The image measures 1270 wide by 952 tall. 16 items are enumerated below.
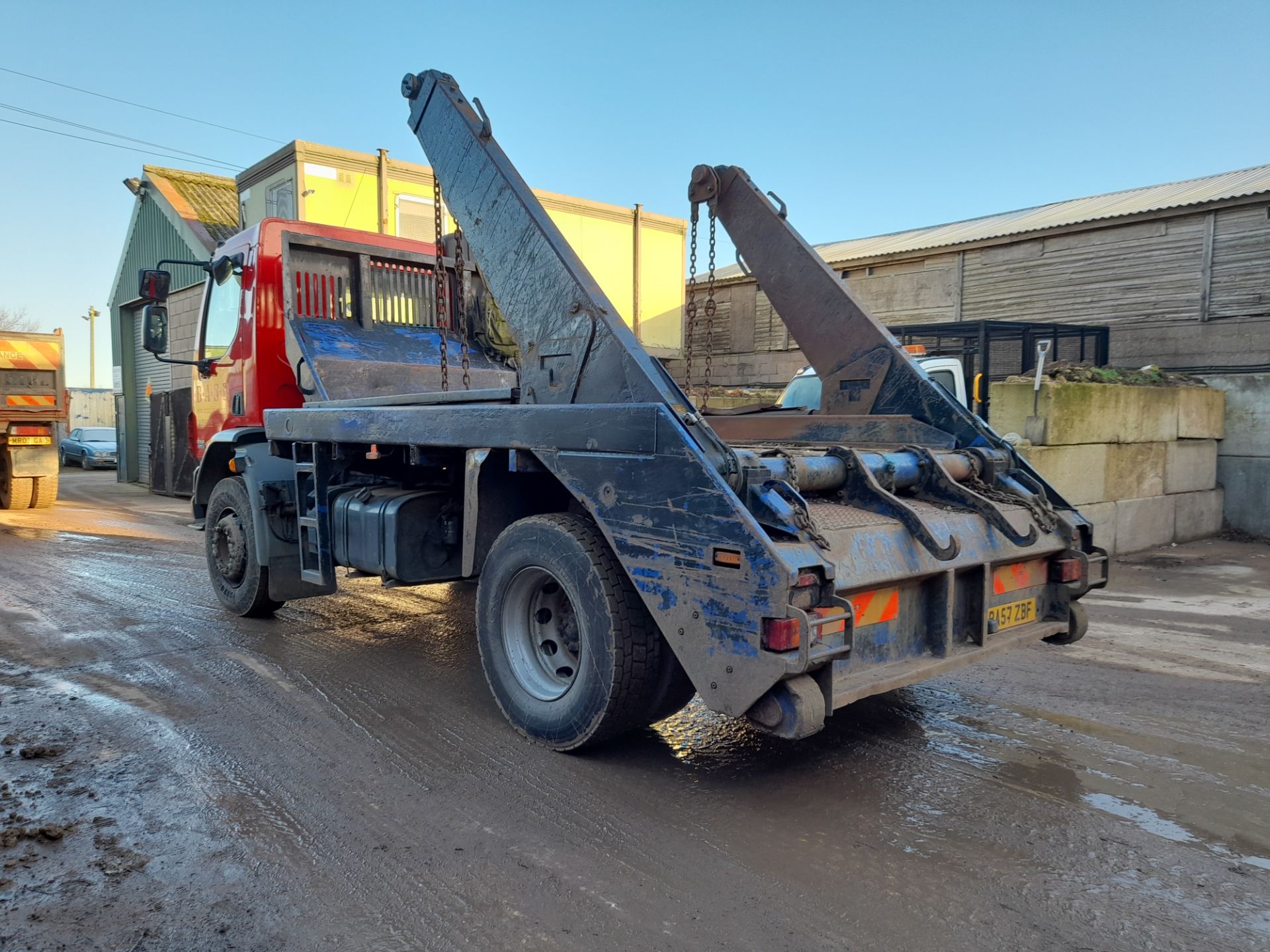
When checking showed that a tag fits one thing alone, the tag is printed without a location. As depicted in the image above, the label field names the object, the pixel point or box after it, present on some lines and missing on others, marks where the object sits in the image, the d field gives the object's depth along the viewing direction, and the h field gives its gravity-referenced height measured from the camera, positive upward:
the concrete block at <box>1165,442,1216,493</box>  11.23 -0.43
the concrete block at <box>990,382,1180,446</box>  9.65 +0.23
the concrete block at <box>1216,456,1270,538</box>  11.84 -0.78
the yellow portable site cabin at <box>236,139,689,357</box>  16.12 +4.30
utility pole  49.84 +4.57
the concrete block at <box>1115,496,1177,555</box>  10.52 -1.10
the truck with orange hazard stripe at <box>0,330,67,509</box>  14.28 +0.12
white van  8.77 +0.48
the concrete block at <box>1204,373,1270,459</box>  11.81 +0.25
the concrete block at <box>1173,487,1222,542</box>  11.45 -1.09
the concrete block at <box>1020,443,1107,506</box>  9.58 -0.41
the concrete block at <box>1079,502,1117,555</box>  10.02 -1.03
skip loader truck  3.29 -0.32
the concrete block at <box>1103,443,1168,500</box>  10.42 -0.47
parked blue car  27.55 -0.81
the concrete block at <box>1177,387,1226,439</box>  11.40 +0.26
